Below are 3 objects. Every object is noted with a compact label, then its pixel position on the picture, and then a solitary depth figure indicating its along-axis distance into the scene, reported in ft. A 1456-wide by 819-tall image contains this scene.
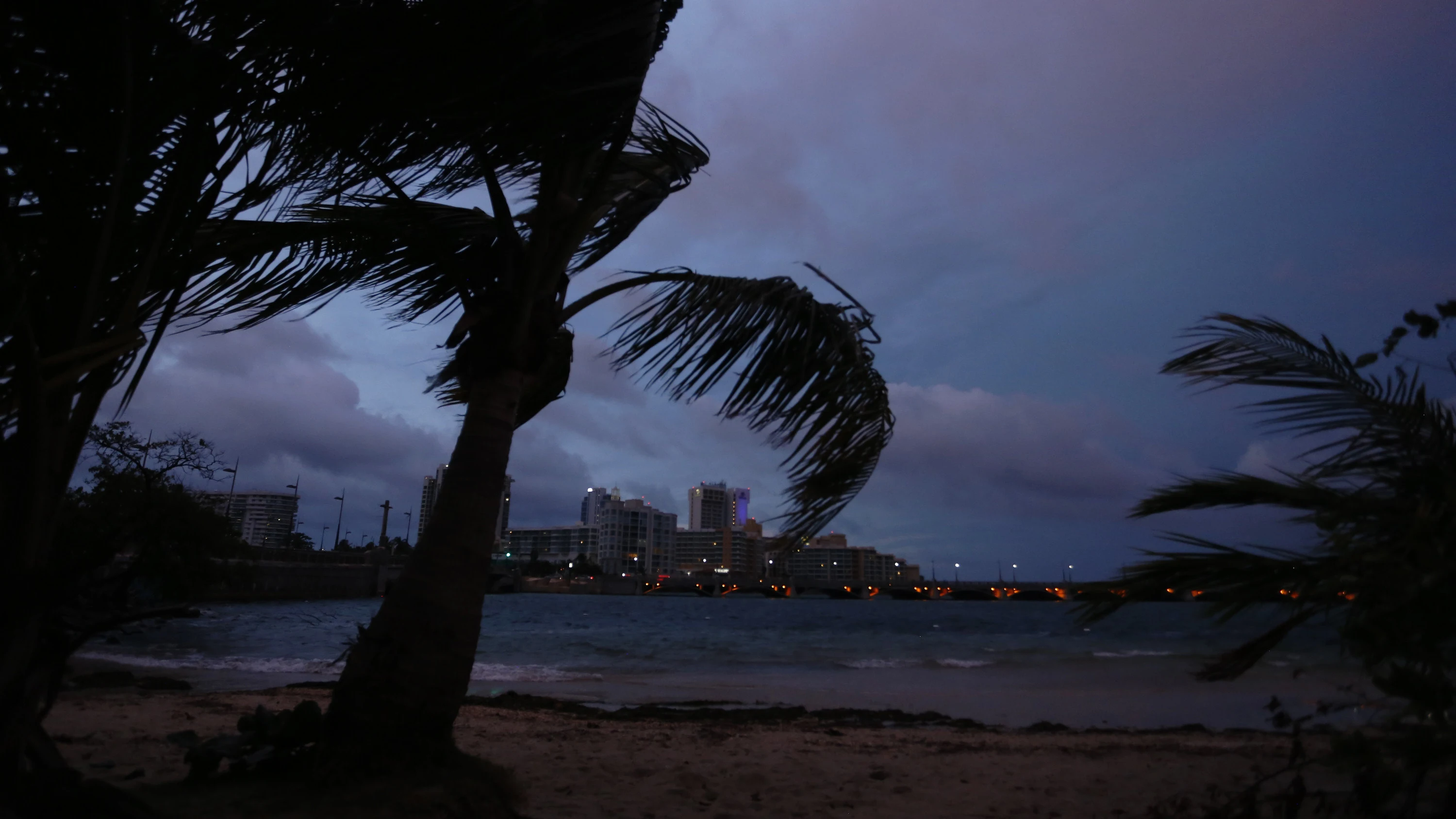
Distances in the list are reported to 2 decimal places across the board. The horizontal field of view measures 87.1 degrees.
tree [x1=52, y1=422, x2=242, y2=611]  60.08
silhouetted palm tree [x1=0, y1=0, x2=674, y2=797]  5.24
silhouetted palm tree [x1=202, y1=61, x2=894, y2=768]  9.35
